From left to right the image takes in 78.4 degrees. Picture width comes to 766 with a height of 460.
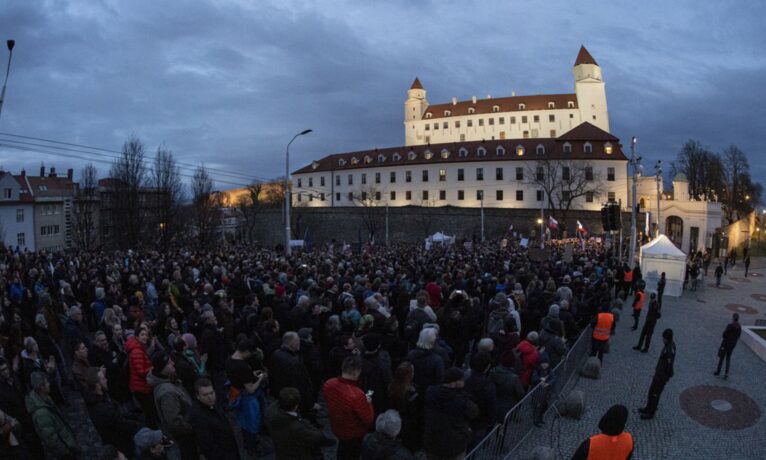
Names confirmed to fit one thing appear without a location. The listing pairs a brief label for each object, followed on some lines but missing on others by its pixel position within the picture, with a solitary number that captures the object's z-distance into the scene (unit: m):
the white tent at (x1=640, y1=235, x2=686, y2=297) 19.59
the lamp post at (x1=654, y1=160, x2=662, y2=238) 29.28
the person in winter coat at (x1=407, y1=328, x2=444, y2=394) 6.18
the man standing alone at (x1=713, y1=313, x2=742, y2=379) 10.02
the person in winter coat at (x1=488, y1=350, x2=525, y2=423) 6.25
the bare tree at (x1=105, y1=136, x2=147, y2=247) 35.47
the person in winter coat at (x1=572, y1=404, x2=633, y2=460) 3.91
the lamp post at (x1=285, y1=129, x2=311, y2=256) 23.27
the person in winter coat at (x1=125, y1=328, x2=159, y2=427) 6.87
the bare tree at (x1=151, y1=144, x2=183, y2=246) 36.19
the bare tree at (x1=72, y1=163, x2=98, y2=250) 42.75
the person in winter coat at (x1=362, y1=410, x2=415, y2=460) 4.07
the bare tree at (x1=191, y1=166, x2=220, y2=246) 42.05
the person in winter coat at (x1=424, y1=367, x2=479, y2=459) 4.88
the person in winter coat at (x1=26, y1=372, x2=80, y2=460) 4.94
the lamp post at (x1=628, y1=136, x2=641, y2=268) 21.76
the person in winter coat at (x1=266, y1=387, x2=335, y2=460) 4.46
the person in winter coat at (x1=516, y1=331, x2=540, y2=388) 7.43
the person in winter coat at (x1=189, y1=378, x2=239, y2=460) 4.78
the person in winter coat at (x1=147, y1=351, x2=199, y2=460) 5.21
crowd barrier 5.70
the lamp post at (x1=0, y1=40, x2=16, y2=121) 11.14
